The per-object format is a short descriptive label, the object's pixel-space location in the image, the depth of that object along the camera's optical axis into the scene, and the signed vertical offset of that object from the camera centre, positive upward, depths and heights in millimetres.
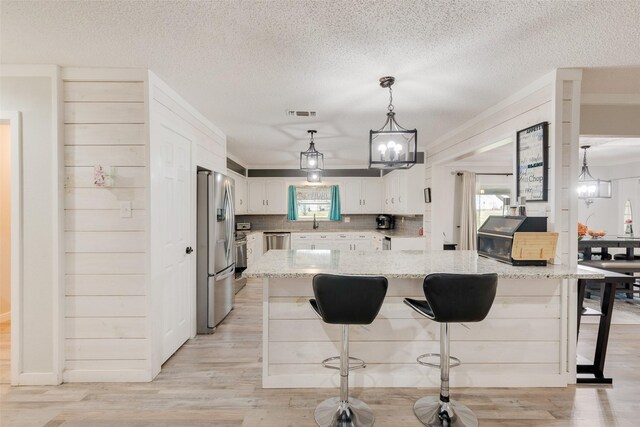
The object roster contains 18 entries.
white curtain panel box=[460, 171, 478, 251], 5891 +21
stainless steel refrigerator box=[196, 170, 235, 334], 3385 -449
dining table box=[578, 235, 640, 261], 4688 -463
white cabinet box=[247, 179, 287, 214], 6934 +304
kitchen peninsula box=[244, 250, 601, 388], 2355 -962
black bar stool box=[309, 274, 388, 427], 1735 -479
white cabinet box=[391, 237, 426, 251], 5164 -530
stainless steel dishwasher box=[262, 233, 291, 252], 6621 -647
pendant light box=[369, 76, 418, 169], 2314 +459
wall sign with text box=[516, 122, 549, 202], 2490 +411
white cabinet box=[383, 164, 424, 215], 5297 +347
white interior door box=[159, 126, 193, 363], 2736 -280
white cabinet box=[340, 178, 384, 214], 7051 +345
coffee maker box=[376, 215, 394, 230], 7070 -255
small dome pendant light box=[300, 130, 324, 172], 3875 +618
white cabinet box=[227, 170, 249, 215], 5965 +337
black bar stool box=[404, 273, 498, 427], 1753 -472
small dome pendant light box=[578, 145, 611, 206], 5434 +400
